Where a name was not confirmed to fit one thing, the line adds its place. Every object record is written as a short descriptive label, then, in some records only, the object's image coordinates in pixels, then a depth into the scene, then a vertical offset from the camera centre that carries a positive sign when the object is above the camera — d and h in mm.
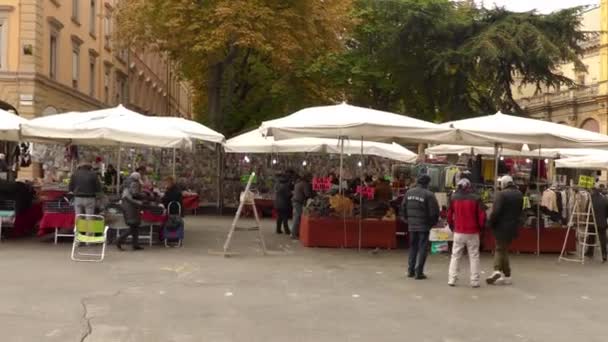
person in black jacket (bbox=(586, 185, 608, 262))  14078 -588
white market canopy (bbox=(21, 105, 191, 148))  13794 +884
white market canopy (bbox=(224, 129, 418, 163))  20594 +983
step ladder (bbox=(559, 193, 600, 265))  14094 -952
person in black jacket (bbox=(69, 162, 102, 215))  13609 -264
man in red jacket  10258 -659
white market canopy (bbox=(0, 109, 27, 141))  13938 +995
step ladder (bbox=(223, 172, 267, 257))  12961 -899
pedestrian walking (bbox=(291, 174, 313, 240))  16500 -450
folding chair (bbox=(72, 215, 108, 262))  11992 -976
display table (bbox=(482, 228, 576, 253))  14703 -1216
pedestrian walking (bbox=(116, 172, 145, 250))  13273 -594
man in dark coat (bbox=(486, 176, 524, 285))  10727 -639
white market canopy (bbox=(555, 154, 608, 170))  20516 +632
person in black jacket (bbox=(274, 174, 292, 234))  17219 -547
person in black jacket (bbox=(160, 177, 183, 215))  14812 -444
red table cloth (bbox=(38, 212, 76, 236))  14062 -892
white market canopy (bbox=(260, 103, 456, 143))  13070 +963
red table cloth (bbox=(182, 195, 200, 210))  21953 -755
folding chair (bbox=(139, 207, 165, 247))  14016 -963
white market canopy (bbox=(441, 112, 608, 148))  13336 +922
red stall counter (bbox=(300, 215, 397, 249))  14578 -1097
